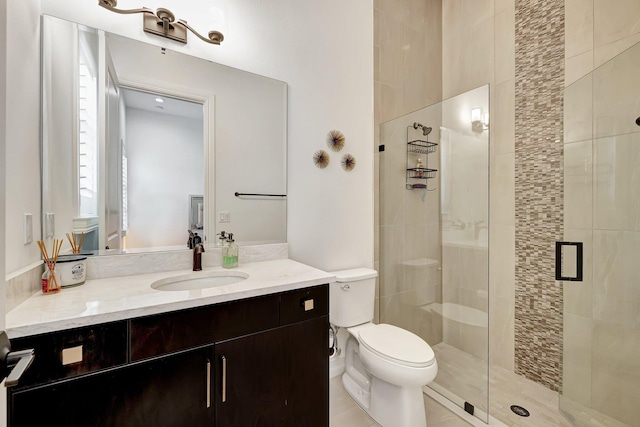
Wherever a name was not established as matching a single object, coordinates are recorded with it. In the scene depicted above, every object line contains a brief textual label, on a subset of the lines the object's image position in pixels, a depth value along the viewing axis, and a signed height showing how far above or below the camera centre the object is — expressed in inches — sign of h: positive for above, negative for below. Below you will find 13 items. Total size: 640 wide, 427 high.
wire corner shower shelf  82.4 +16.2
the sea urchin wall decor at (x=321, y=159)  77.2 +14.9
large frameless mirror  48.3 +13.6
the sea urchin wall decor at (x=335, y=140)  79.4 +20.9
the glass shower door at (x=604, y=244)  55.4 -6.9
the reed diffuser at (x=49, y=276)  41.0 -9.8
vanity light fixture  54.4 +38.1
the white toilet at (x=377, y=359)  55.8 -31.3
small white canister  43.2 -9.4
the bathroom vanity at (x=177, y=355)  31.9 -20.2
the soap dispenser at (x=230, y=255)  60.6 -9.7
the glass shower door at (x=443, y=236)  68.5 -7.2
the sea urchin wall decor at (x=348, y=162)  82.4 +14.9
